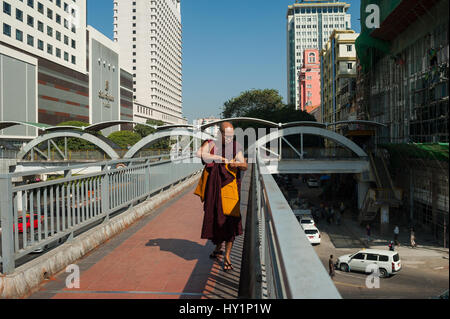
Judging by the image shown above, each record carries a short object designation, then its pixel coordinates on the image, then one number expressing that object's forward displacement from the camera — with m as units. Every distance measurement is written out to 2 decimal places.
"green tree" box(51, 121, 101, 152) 39.69
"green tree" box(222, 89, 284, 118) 63.62
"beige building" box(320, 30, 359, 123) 52.53
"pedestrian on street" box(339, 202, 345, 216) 29.79
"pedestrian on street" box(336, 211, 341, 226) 25.39
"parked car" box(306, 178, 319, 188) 45.25
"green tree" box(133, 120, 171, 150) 65.11
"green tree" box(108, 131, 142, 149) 48.62
